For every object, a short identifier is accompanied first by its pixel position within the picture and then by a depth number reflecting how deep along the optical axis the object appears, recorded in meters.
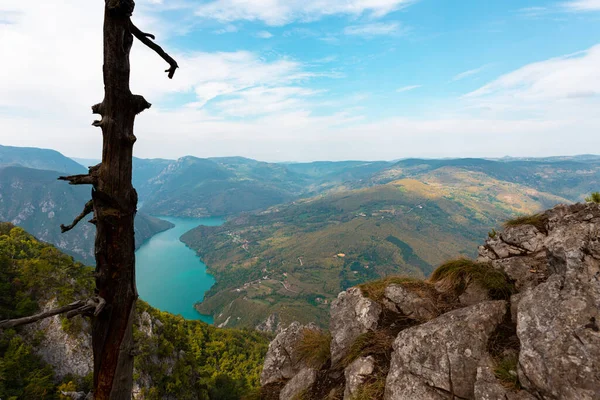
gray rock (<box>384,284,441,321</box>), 7.42
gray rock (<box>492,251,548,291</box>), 6.41
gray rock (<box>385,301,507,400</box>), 5.25
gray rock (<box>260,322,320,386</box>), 9.48
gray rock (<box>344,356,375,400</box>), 6.15
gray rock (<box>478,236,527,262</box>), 7.72
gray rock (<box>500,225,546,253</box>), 7.50
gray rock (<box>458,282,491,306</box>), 7.01
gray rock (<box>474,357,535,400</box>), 4.35
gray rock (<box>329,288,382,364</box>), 7.89
